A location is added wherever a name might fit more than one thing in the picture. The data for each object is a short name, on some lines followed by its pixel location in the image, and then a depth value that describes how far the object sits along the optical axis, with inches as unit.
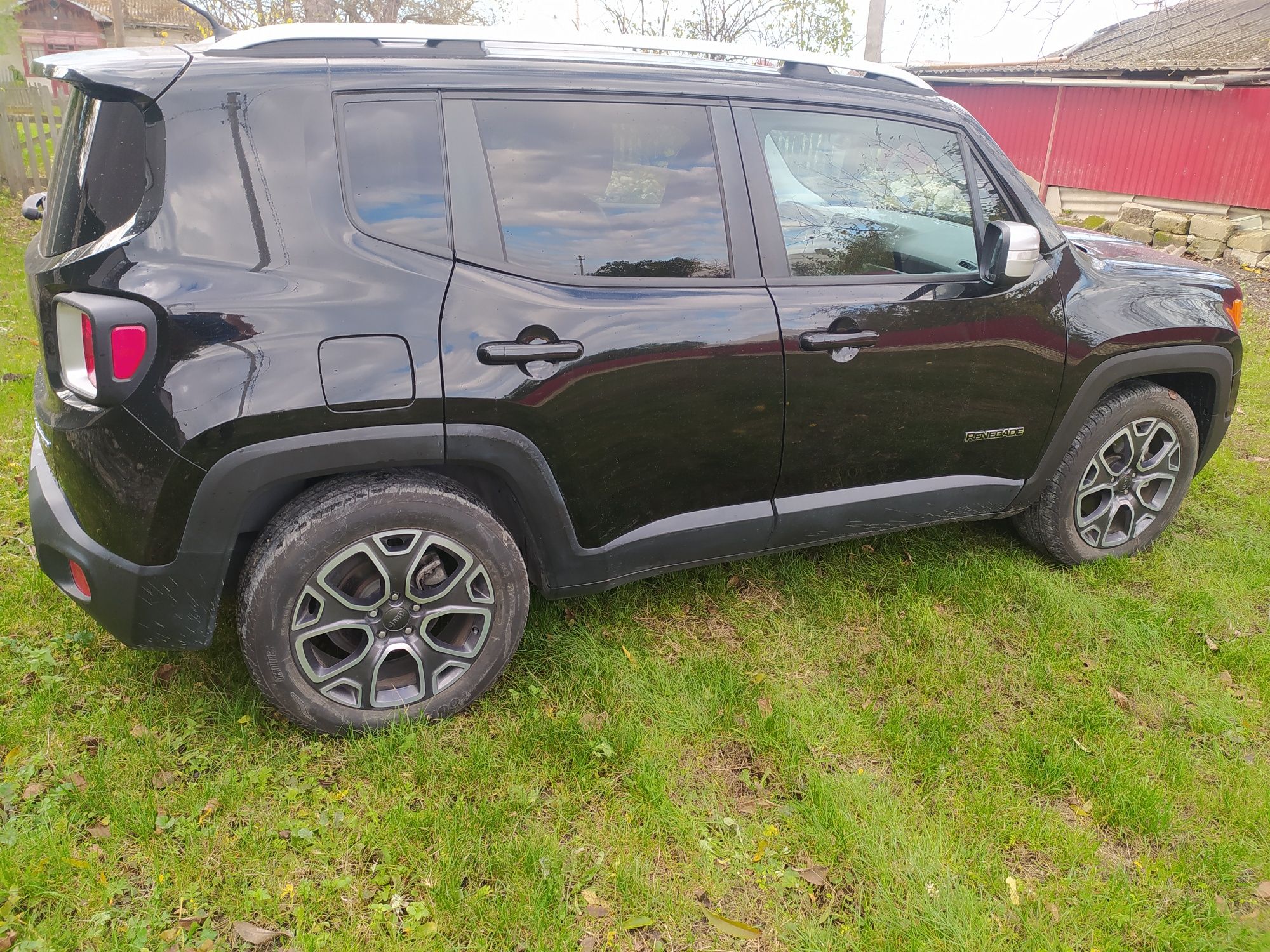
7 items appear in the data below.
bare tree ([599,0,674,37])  458.0
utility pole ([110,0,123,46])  636.7
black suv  85.4
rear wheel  93.2
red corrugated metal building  531.8
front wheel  141.9
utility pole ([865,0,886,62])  447.8
